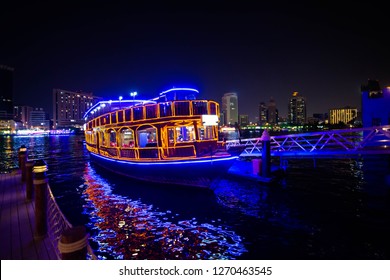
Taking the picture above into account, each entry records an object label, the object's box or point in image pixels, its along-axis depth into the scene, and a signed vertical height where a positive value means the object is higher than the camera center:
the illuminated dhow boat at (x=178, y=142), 15.52 -0.55
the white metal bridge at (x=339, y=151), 15.81 -1.59
